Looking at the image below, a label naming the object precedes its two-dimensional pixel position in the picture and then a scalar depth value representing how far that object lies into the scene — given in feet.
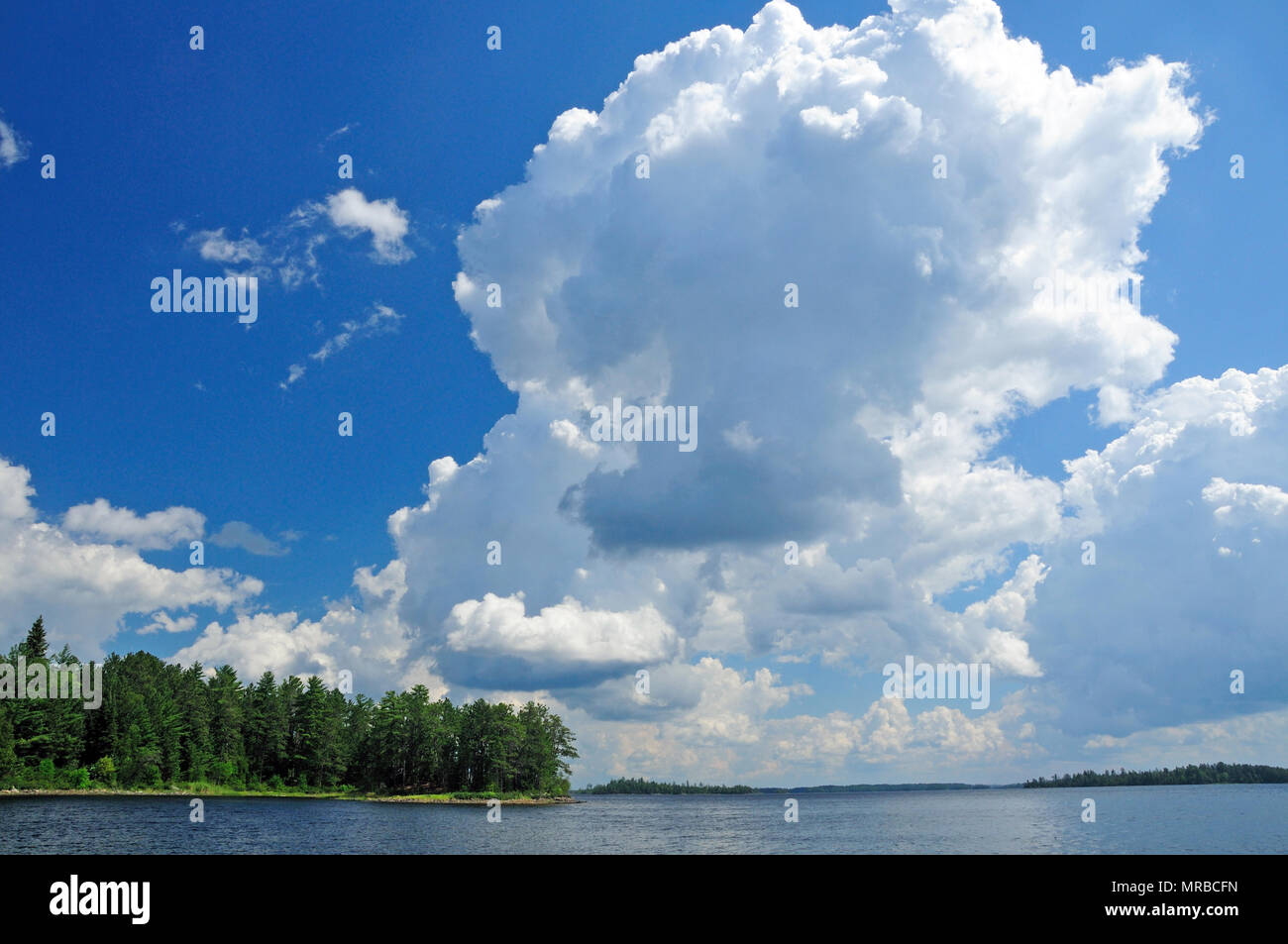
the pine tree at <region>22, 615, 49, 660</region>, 497.87
